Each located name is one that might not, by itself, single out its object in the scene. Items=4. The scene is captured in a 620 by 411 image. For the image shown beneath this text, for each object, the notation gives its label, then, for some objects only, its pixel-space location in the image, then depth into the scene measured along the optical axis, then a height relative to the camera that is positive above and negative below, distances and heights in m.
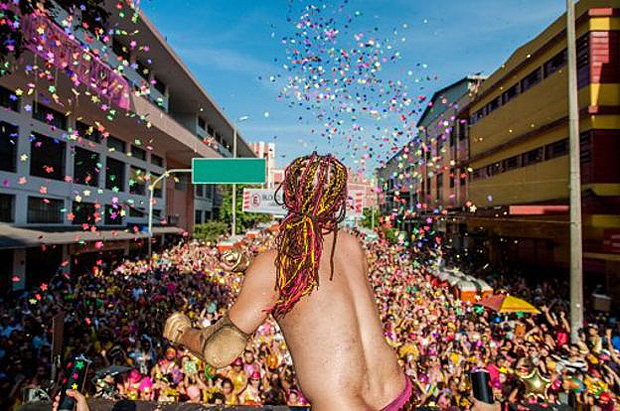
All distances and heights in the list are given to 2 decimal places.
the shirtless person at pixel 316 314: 1.87 -0.43
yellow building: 15.27 +3.12
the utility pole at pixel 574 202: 9.47 +0.34
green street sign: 18.86 +1.81
